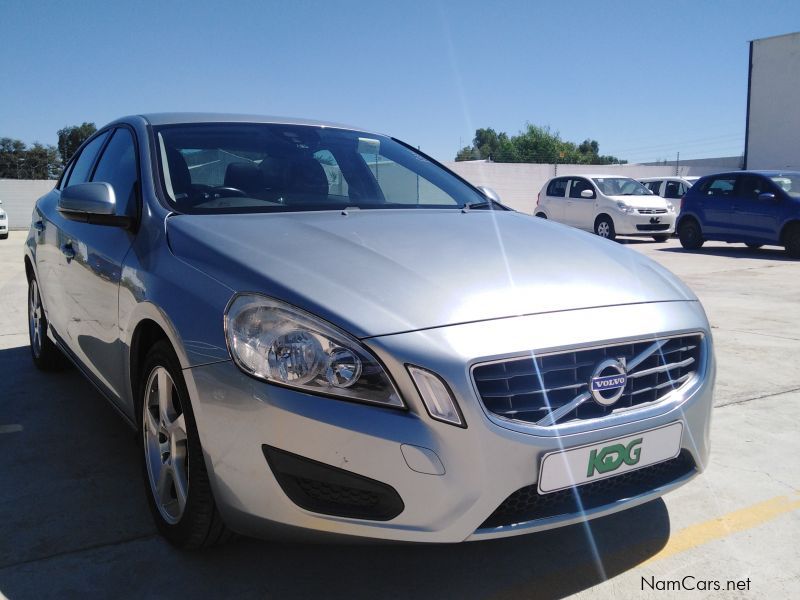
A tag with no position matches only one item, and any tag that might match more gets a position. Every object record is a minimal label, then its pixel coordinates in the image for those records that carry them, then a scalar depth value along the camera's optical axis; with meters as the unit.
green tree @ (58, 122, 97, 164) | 78.00
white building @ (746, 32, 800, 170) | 31.03
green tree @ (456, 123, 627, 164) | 89.19
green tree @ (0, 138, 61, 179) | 75.69
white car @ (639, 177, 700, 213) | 19.44
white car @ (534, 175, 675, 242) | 16.08
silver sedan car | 1.83
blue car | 12.41
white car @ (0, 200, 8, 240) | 19.06
